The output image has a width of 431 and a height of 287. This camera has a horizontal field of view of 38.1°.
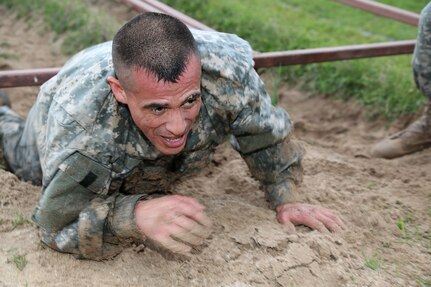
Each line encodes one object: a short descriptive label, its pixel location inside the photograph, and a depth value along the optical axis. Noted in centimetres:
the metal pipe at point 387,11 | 395
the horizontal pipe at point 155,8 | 364
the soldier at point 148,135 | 203
